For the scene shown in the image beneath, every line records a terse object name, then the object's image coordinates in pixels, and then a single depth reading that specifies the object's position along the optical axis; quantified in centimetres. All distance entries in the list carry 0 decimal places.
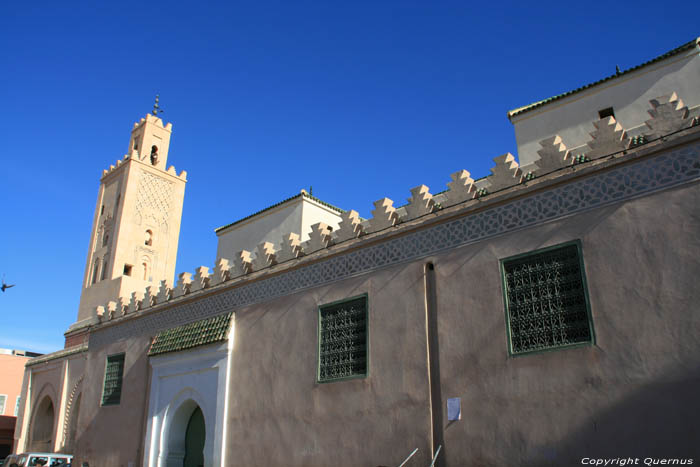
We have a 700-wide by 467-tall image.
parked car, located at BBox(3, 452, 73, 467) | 1227
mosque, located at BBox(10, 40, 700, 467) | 556
